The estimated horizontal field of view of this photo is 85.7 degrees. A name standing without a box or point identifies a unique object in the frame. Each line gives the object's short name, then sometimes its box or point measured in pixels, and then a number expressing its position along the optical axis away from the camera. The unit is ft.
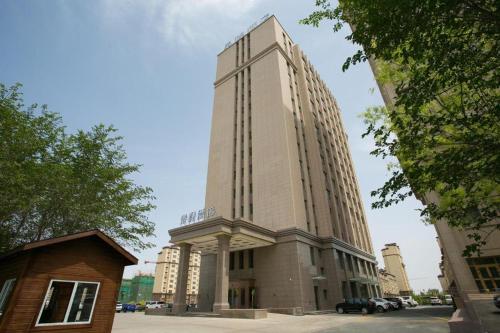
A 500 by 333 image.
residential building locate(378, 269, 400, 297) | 302.66
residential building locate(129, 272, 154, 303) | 377.50
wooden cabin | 31.14
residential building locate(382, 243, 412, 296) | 417.69
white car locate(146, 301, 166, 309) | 153.36
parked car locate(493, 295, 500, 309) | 42.24
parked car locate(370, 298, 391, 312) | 94.94
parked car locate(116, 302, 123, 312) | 133.00
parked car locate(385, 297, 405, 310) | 112.47
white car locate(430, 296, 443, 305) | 169.48
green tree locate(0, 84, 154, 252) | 58.18
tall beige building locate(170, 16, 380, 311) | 99.59
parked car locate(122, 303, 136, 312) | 143.55
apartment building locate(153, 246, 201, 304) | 396.43
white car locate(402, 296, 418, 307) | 140.05
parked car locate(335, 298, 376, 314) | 90.59
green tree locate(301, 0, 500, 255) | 20.30
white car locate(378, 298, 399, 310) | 100.49
